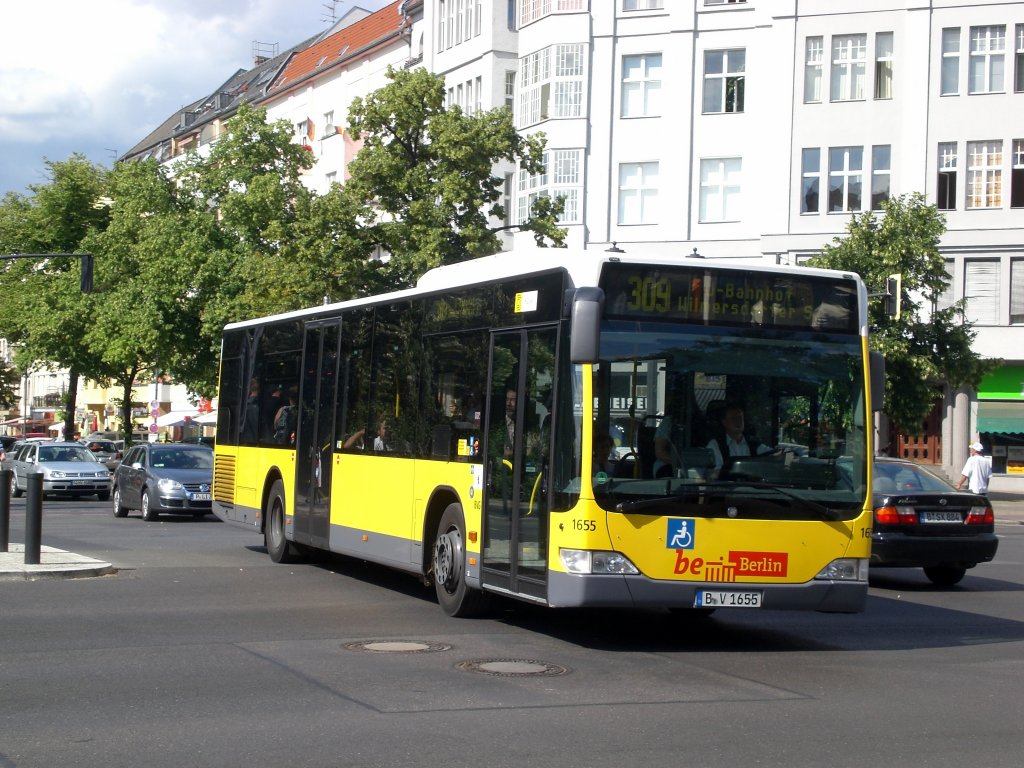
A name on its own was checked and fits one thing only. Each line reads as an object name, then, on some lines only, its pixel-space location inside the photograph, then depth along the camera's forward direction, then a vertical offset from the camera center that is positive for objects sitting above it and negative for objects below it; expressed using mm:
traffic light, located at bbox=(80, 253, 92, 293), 41188 +4400
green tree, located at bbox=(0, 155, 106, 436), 63406 +8197
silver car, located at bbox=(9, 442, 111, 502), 39031 -993
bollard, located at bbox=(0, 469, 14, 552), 17812 -923
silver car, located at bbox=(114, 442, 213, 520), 29438 -908
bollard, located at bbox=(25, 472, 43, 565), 16500 -1051
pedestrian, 31438 -145
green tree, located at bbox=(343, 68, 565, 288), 34031 +6218
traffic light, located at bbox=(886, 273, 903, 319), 28422 +3250
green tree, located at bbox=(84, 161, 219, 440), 55062 +5772
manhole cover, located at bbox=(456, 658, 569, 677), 10141 -1518
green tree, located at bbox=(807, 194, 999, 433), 37531 +3911
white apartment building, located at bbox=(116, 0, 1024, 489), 43688 +10005
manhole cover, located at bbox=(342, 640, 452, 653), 11086 -1530
